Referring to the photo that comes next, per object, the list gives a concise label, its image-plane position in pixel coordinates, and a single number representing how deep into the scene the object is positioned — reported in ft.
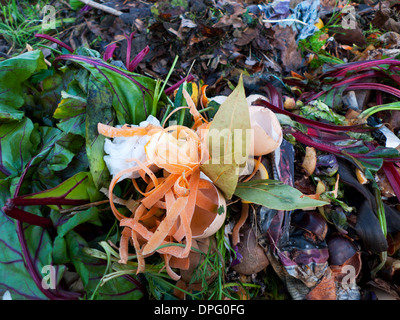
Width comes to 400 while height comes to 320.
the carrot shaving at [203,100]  1.15
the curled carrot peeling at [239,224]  1.03
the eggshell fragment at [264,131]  0.95
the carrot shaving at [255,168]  1.00
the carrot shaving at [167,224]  0.84
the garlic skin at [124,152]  0.95
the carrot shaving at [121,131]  0.93
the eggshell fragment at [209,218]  0.91
